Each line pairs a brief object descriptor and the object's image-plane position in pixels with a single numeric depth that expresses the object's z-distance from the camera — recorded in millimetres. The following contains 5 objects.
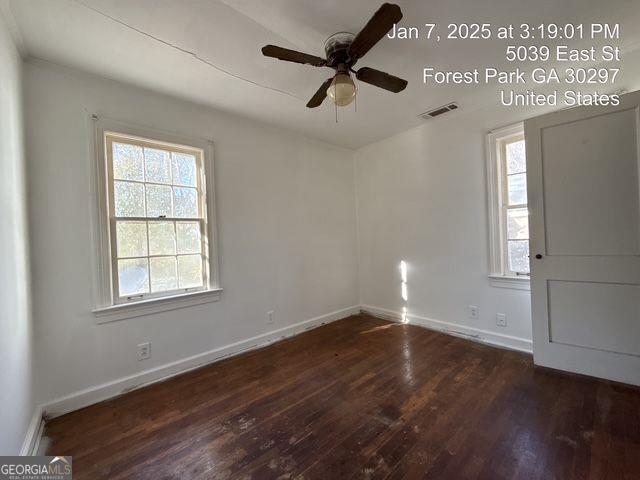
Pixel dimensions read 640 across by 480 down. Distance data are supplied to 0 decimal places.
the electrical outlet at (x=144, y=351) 2324
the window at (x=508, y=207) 2734
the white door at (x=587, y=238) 2041
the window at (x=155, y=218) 2254
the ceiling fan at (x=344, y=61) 1572
